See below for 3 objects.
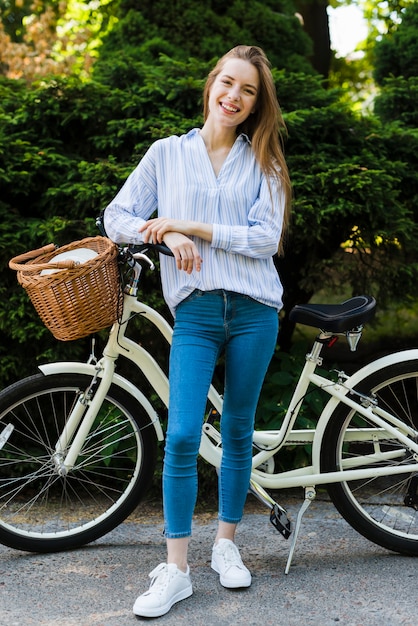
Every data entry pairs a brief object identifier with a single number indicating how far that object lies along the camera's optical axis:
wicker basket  2.50
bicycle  2.90
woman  2.55
